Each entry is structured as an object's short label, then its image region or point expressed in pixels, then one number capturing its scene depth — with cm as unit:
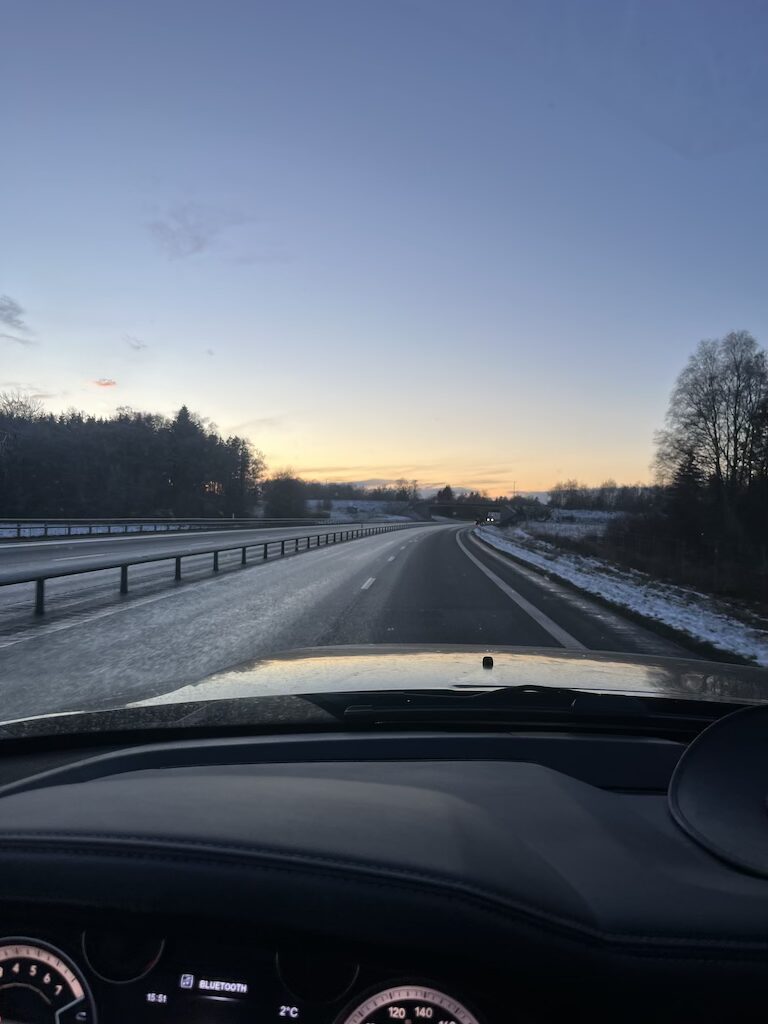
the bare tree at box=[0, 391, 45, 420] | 7311
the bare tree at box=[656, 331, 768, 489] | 6113
